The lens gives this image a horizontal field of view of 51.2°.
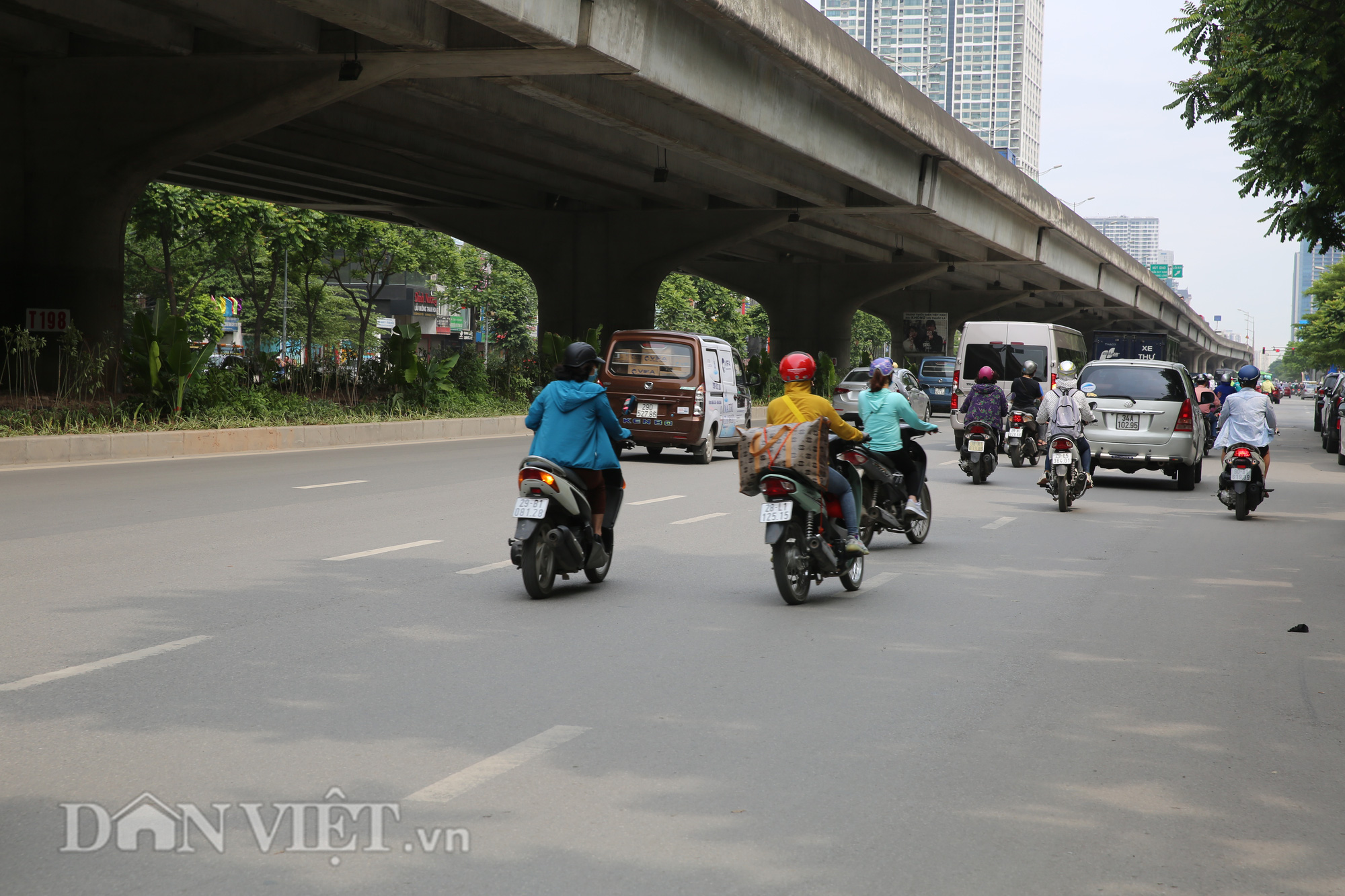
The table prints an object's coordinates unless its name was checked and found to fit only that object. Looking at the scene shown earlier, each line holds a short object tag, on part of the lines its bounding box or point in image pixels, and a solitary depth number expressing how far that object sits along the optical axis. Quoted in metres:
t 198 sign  21.80
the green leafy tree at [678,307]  69.88
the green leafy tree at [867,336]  103.06
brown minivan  20.86
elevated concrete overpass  19.45
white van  31.59
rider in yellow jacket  8.73
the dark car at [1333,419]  29.78
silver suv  18.31
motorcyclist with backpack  15.27
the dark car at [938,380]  44.22
